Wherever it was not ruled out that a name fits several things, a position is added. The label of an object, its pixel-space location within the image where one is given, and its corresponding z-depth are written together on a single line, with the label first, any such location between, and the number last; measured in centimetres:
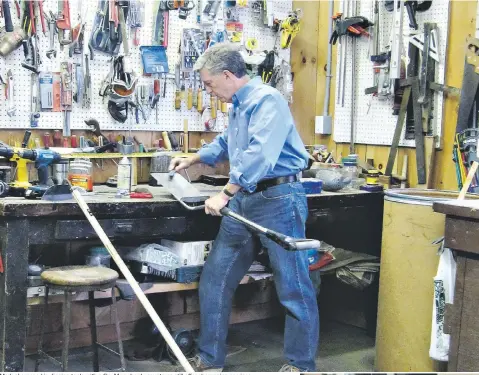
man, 283
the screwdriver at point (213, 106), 408
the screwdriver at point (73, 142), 362
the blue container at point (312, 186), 354
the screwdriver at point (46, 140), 355
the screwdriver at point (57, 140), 359
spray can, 317
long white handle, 216
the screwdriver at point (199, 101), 400
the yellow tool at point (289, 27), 427
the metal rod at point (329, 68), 431
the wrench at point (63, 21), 349
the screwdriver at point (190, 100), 398
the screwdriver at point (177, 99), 394
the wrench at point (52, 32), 350
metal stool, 275
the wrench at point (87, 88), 364
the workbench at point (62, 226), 277
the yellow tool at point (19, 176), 296
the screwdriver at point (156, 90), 386
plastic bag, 271
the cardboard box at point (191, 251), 330
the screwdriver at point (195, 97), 400
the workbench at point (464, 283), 256
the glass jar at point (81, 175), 321
